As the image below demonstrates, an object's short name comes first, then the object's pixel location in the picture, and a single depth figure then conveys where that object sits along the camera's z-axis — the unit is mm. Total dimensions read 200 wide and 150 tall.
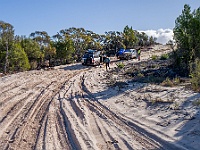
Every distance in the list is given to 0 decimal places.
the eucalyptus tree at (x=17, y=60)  40744
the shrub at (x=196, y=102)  10170
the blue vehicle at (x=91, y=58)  33938
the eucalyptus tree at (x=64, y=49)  49312
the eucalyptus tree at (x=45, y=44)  49531
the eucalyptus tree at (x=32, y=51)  47250
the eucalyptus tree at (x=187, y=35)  21625
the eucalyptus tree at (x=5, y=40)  40581
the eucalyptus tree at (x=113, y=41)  68000
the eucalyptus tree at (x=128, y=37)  70575
